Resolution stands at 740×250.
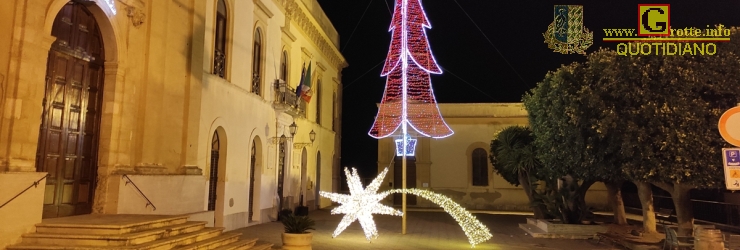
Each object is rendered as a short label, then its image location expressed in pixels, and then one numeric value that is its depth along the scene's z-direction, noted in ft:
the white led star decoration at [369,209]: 45.55
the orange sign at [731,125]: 22.58
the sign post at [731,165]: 22.59
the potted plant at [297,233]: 36.35
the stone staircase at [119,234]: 23.70
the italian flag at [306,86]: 68.35
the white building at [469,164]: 100.27
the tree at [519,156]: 65.21
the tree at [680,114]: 41.22
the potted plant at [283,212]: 61.48
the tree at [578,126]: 46.79
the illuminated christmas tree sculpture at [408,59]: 56.08
